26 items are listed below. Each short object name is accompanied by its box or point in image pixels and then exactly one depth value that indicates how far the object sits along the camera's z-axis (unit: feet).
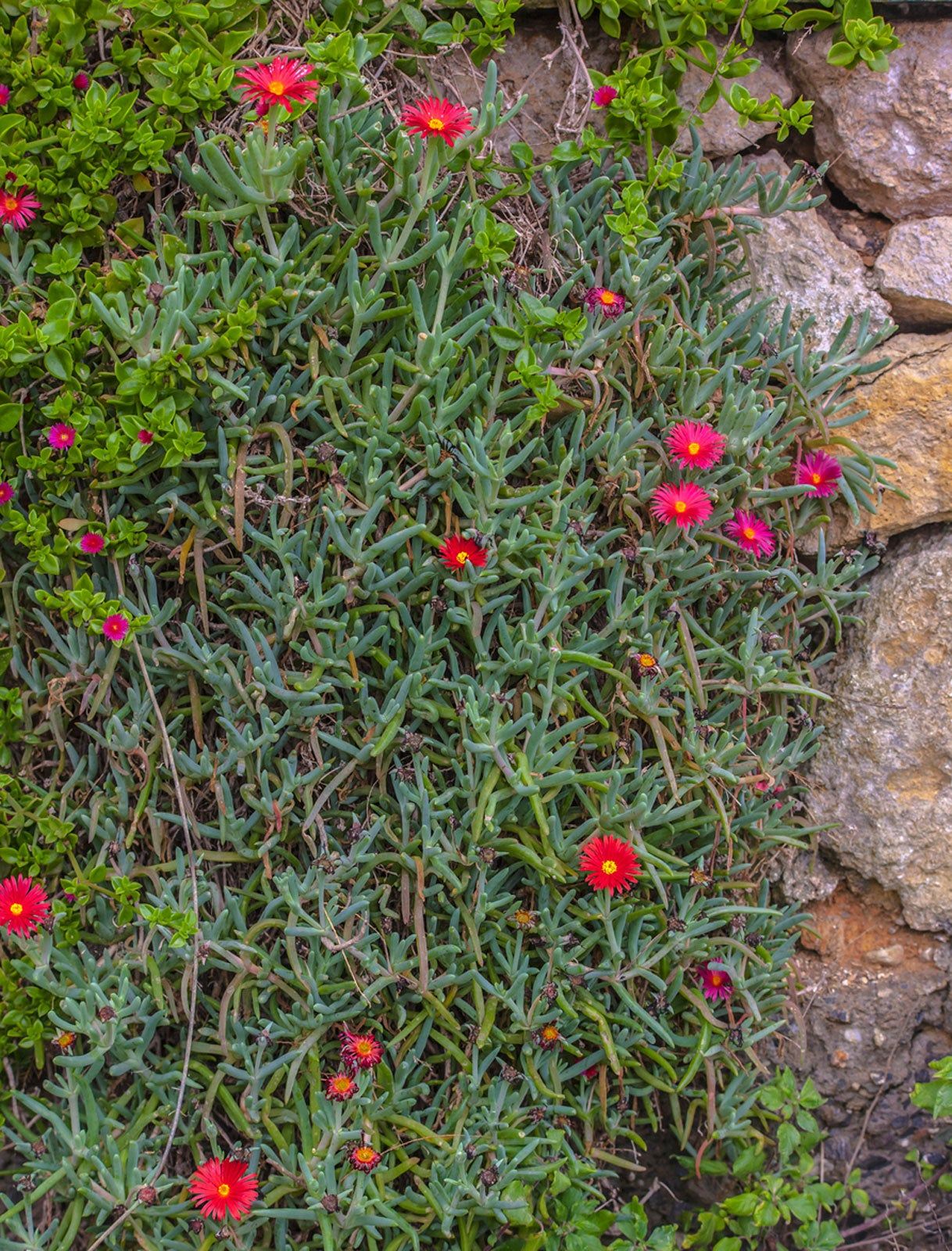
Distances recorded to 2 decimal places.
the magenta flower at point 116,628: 6.21
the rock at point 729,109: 7.30
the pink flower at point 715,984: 6.67
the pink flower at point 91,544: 6.28
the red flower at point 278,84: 6.03
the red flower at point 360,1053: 6.04
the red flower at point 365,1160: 5.88
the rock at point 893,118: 7.38
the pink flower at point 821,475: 7.11
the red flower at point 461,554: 6.31
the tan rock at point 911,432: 7.29
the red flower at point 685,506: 6.63
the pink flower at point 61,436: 6.28
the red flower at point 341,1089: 6.00
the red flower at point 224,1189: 5.83
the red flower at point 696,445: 6.66
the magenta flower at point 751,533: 6.89
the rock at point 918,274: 7.41
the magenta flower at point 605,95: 6.91
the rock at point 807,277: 7.41
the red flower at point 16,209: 6.31
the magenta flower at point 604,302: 6.63
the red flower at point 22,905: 6.06
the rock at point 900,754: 7.13
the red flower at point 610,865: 6.27
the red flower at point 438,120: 6.15
